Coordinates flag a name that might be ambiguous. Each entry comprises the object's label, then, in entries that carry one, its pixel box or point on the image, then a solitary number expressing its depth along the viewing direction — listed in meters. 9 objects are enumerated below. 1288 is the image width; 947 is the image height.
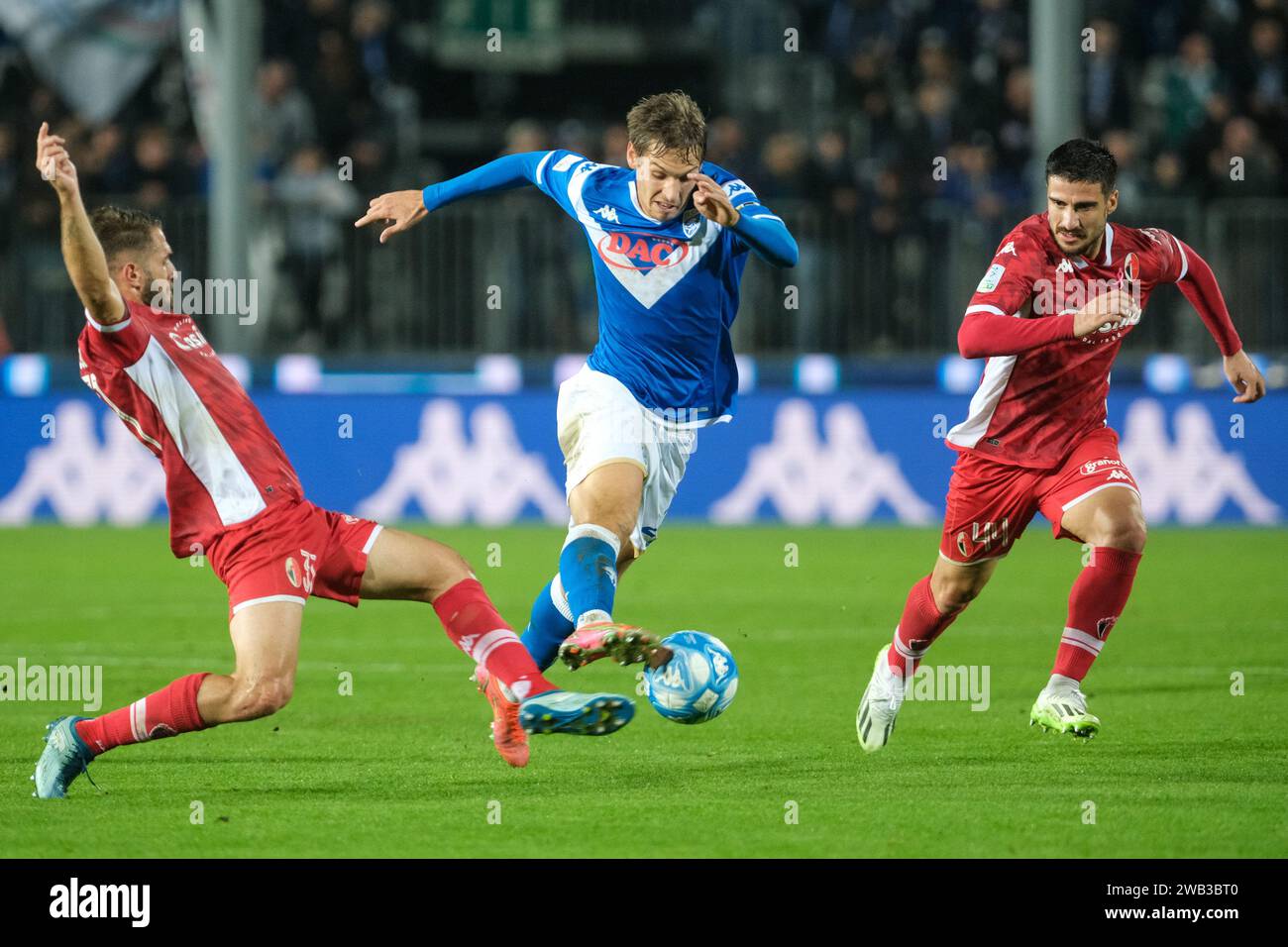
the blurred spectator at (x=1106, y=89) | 18.94
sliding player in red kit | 6.71
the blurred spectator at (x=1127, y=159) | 18.30
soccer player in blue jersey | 7.37
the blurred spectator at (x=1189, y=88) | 18.92
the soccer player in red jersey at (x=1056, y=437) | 7.62
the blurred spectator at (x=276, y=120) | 19.39
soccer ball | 6.84
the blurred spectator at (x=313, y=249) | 17.94
